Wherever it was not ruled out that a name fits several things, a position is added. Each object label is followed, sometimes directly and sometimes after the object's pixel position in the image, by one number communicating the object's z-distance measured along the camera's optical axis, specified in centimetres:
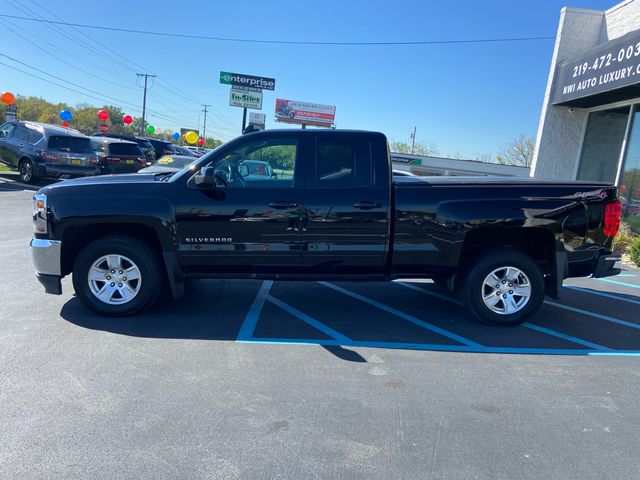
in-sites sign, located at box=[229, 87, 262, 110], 2728
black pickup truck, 477
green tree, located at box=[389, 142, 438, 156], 8838
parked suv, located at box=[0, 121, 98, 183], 1530
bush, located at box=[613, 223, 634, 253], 997
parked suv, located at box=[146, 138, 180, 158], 2481
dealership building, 1013
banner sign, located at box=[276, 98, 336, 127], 5359
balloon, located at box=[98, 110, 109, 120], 3072
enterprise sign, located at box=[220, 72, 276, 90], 2732
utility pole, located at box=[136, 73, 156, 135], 6361
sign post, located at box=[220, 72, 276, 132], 2730
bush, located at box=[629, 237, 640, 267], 896
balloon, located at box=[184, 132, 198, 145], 3503
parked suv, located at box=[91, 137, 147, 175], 1745
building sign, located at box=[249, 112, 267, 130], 3449
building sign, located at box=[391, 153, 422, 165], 3899
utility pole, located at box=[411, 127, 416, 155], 8696
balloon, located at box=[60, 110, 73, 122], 2768
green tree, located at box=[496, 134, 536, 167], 6076
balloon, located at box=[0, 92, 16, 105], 2114
